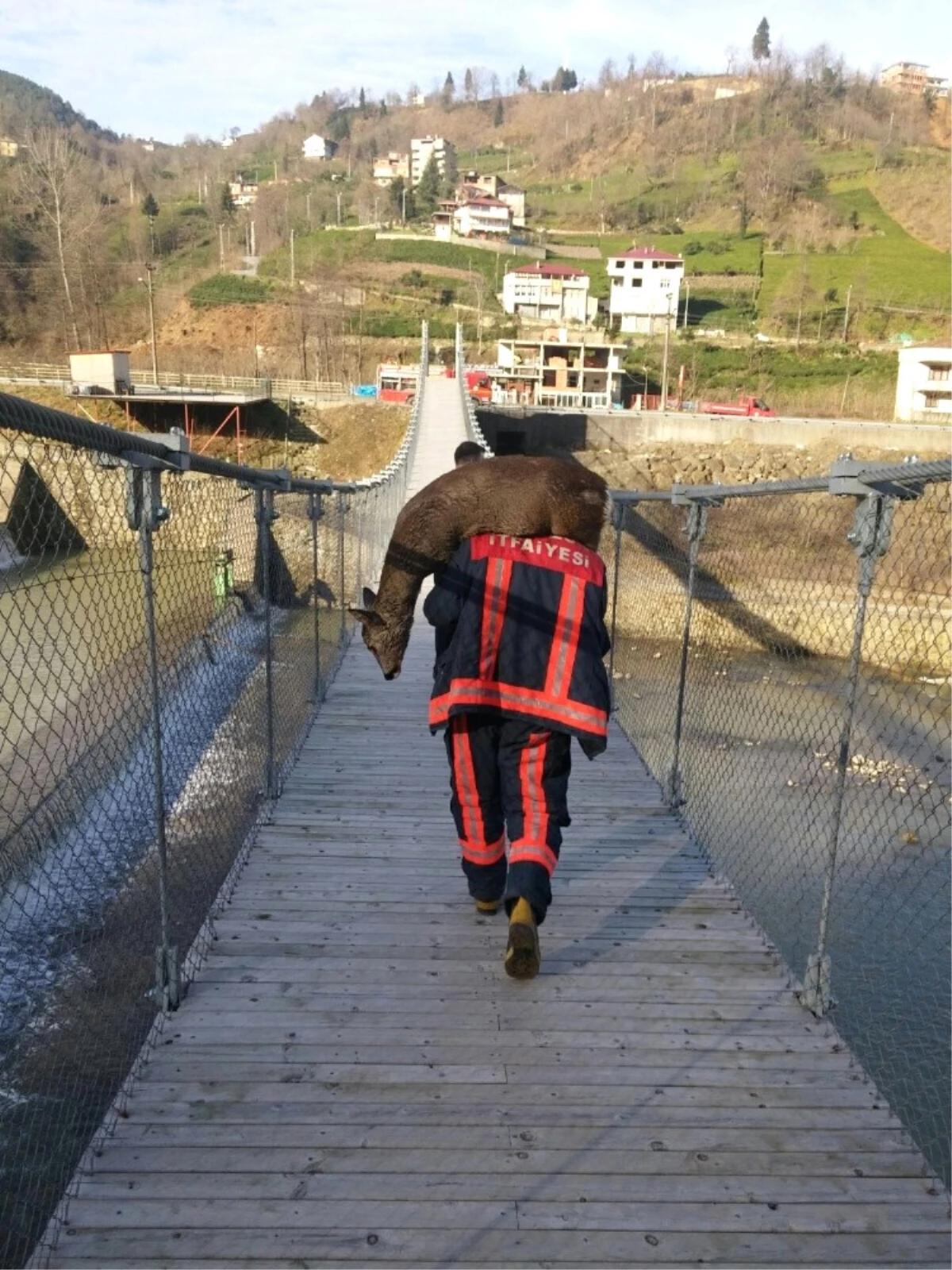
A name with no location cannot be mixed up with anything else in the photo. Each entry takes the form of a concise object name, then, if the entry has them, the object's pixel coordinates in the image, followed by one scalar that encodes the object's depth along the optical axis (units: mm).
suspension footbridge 1704
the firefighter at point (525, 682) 2438
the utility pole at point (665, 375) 38619
